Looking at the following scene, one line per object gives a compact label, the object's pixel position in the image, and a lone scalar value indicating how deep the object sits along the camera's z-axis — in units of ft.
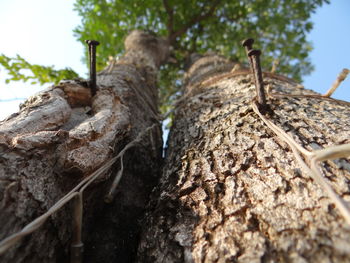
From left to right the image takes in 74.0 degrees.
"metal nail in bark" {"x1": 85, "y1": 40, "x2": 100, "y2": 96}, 0.74
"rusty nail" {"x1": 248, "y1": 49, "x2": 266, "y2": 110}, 0.63
